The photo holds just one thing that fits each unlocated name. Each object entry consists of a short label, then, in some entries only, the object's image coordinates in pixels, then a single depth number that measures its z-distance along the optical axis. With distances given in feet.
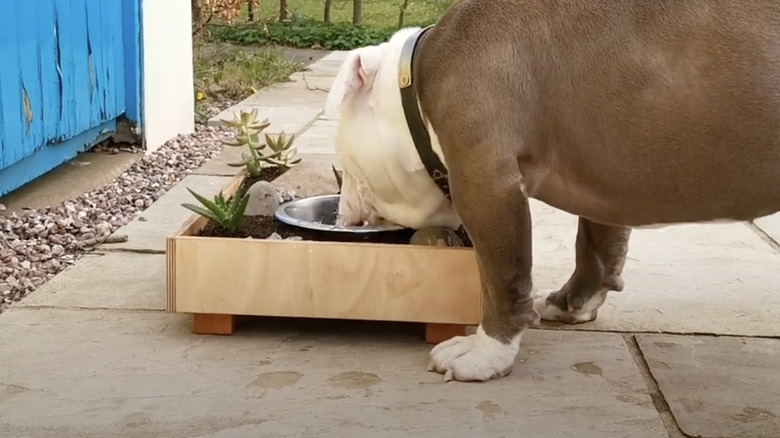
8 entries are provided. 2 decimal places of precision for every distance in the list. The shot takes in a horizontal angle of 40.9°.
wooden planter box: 8.80
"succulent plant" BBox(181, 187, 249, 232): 9.50
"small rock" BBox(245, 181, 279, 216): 10.39
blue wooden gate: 12.48
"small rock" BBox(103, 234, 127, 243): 11.59
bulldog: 7.47
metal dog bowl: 10.05
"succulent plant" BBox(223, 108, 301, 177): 11.71
